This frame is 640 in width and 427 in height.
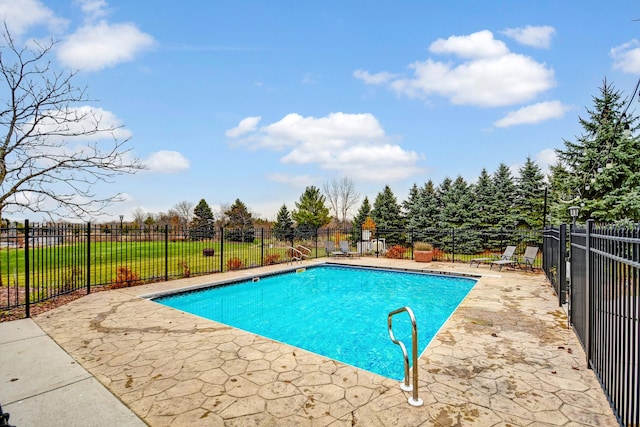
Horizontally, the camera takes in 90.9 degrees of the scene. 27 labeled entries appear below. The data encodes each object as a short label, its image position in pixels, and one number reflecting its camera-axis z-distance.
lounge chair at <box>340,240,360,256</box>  15.04
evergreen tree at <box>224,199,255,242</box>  31.50
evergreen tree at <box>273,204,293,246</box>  32.38
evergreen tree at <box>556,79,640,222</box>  11.16
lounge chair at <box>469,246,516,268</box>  11.41
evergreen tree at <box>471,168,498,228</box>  21.61
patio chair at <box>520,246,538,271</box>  10.16
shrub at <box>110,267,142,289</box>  8.05
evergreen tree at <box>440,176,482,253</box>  20.53
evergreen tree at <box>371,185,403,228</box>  25.97
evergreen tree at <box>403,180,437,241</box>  23.30
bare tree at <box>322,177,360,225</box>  33.97
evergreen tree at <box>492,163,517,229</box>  21.09
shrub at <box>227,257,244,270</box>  10.92
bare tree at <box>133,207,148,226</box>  33.54
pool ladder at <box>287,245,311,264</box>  13.26
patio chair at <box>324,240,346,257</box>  14.88
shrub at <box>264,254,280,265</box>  12.30
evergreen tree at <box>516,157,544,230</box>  20.84
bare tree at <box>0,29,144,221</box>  6.29
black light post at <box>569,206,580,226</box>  8.34
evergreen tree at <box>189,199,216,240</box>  30.64
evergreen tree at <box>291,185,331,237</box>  31.97
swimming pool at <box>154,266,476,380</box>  5.02
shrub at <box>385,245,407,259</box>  15.16
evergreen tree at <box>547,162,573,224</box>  12.65
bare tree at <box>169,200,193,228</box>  34.28
